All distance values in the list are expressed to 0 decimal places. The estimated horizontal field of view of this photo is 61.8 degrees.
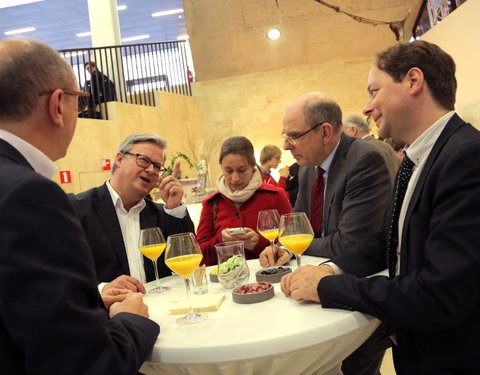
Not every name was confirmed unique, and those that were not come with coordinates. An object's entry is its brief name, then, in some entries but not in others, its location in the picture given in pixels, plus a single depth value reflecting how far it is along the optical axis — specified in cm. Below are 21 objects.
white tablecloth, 110
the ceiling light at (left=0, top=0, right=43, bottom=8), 1230
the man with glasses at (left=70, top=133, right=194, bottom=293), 219
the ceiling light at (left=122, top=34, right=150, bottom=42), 1731
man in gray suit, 211
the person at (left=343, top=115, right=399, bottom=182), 436
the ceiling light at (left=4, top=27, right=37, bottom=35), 1519
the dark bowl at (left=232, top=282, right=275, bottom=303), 145
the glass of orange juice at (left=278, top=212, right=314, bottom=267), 160
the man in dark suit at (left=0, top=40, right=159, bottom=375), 81
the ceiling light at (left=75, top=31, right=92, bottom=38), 1625
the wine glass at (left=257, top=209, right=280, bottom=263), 188
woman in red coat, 279
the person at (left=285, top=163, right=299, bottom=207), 565
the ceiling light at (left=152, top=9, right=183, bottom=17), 1455
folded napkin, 141
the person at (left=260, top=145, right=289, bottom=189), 597
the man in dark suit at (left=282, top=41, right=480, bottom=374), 112
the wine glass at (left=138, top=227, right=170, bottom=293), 179
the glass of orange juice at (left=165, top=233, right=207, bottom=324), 139
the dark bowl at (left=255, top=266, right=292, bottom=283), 168
